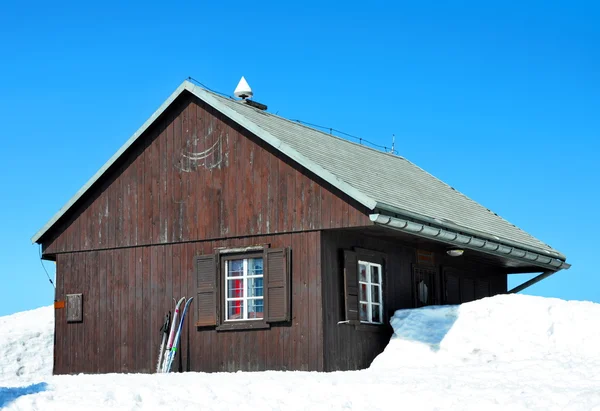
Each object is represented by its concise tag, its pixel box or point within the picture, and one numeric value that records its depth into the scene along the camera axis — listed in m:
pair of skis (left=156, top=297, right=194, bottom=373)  19.44
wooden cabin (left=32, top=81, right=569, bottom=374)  18.36
